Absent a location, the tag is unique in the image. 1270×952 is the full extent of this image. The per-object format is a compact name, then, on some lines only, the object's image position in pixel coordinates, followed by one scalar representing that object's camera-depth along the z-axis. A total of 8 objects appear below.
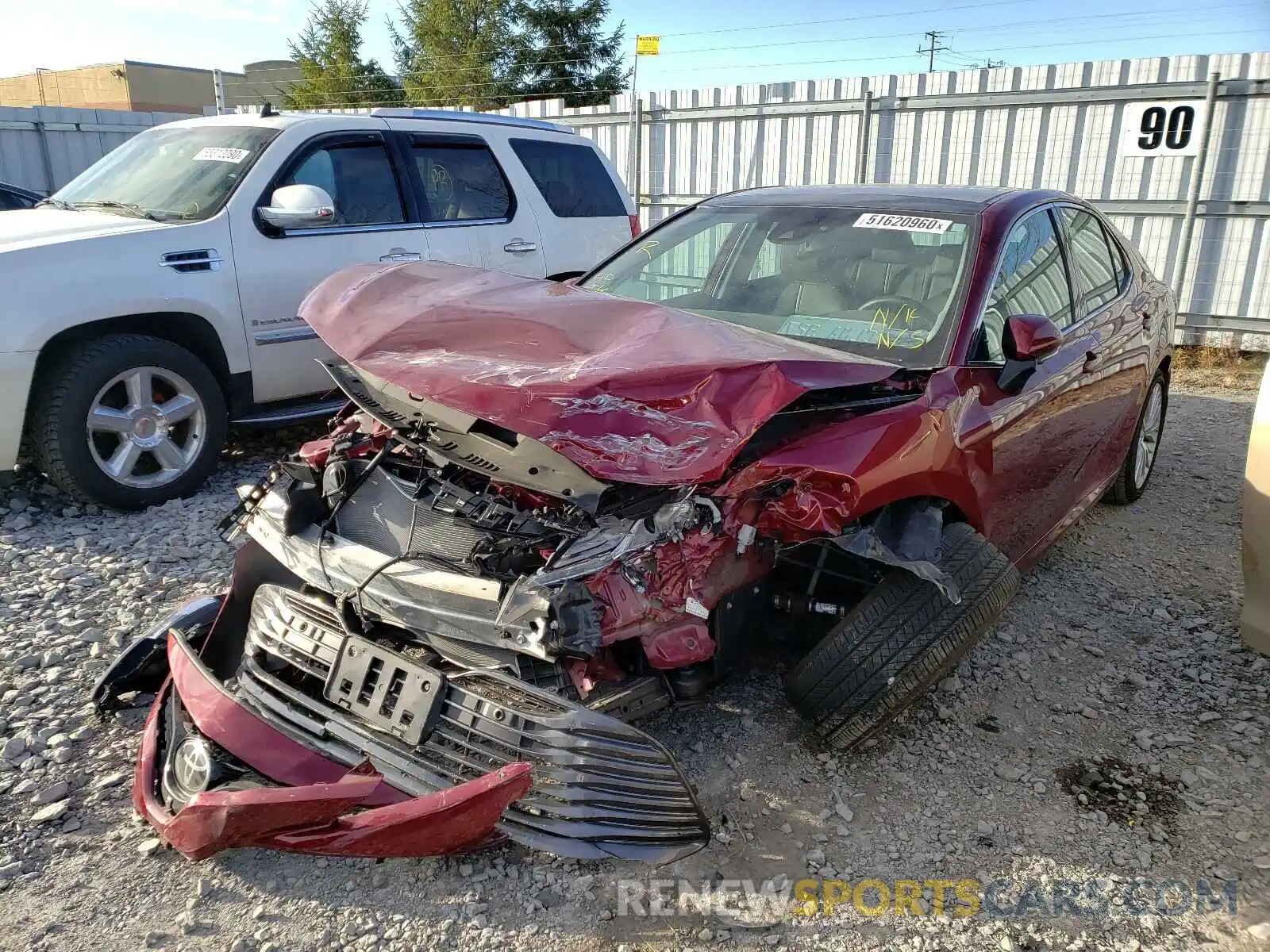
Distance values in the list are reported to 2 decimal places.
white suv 4.58
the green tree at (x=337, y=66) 29.02
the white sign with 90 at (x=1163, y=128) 8.98
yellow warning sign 12.74
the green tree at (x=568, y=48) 26.77
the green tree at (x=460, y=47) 26.38
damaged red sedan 2.33
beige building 34.81
